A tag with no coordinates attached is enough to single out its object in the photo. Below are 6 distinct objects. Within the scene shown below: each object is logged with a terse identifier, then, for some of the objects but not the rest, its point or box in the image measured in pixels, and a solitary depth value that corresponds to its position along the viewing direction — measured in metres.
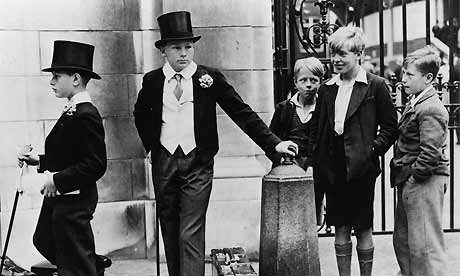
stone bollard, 5.63
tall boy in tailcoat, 5.49
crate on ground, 5.58
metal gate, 7.30
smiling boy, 5.81
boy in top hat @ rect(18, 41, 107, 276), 5.03
